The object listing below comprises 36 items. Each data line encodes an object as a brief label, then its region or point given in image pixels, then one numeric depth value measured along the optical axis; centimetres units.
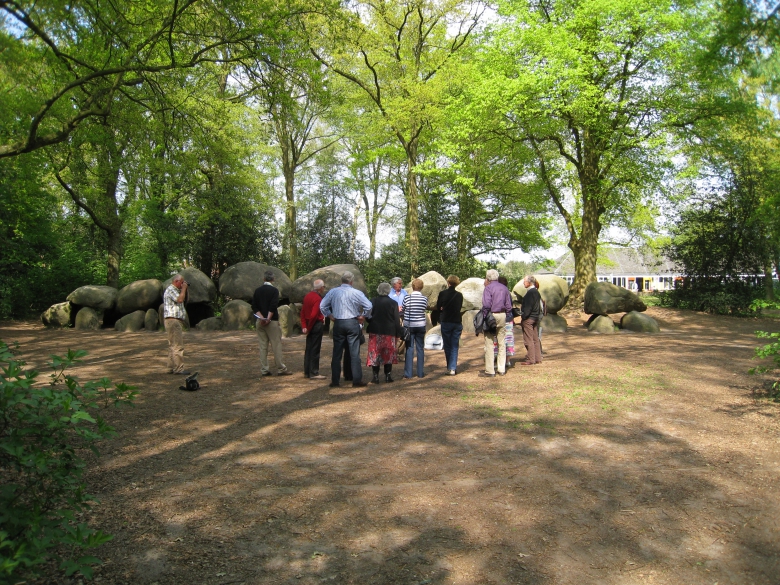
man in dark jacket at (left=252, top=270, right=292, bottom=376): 1030
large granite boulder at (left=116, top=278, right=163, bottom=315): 1828
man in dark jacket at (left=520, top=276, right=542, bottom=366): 1129
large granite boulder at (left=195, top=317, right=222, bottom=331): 1794
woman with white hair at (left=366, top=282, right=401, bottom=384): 977
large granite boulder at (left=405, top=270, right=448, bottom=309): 1752
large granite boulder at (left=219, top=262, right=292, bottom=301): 1858
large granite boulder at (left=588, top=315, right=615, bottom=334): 1800
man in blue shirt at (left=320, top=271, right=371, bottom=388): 946
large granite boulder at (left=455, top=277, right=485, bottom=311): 1753
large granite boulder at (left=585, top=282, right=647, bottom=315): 1836
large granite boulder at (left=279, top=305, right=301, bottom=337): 1698
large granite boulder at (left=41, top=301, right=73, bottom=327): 1845
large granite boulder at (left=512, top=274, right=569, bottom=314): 1836
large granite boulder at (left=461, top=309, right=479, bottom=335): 1733
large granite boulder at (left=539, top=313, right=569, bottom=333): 1809
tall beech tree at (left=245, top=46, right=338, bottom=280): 1290
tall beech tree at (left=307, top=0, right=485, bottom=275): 2184
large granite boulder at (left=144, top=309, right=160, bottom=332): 1798
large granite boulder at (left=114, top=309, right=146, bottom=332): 1784
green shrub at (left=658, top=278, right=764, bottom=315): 2242
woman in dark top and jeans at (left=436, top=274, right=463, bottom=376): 1038
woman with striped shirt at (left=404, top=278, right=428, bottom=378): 1031
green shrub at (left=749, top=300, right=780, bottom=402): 705
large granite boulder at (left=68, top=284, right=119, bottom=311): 1834
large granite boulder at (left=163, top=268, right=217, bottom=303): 1827
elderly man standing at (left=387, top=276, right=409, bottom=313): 1088
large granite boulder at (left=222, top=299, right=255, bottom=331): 1786
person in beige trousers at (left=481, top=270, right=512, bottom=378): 1014
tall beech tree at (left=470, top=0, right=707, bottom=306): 1878
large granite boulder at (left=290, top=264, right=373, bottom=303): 1809
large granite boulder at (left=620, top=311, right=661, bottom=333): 1814
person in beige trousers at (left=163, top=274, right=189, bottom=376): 1034
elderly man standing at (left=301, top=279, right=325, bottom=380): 1016
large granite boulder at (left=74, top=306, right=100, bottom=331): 1816
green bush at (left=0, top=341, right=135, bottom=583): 251
